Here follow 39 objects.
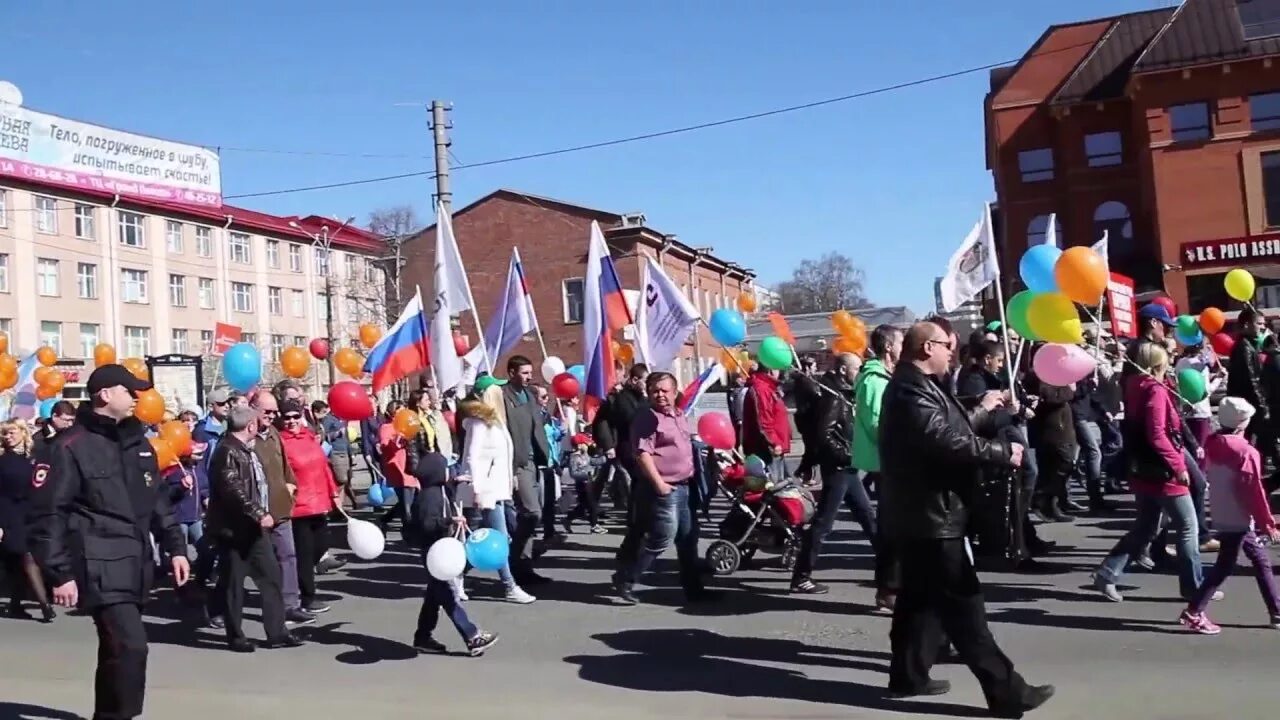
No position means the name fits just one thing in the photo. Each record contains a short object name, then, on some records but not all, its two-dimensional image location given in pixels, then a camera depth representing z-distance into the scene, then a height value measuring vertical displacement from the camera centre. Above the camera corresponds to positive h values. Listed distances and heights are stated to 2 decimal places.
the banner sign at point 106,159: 39.75 +11.10
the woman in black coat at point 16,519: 9.38 -0.36
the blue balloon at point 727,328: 10.71 +0.95
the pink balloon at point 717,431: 10.50 +0.00
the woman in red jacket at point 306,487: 8.84 -0.24
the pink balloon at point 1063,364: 7.93 +0.31
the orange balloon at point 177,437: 10.12 +0.25
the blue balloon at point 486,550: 7.05 -0.63
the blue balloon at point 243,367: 11.04 +0.89
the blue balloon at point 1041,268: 8.59 +1.06
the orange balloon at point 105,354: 15.03 +1.50
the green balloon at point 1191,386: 8.87 +0.12
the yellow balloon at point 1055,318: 7.69 +0.61
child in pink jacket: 6.57 -0.65
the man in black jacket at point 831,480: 8.18 -0.40
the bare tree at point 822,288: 98.69 +12.03
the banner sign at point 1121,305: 13.33 +1.18
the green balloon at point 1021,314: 7.89 +0.68
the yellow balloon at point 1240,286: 13.95 +1.35
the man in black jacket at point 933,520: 5.33 -0.49
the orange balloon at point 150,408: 11.02 +0.56
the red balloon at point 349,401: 10.38 +0.48
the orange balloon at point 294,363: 12.63 +1.03
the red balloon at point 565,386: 14.73 +0.69
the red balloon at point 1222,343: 14.55 +0.71
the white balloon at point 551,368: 16.19 +1.03
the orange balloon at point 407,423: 10.16 +0.24
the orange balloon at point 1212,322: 14.80 +0.99
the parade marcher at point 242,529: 7.71 -0.46
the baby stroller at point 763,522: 9.12 -0.74
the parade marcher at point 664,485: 8.20 -0.36
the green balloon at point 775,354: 10.94 +0.69
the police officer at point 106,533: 5.37 -0.29
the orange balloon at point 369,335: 14.31 +1.47
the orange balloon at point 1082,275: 7.73 +0.89
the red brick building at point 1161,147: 32.72 +7.80
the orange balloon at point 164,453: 9.72 +0.10
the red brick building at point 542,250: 46.28 +7.76
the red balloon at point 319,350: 15.20 +1.39
